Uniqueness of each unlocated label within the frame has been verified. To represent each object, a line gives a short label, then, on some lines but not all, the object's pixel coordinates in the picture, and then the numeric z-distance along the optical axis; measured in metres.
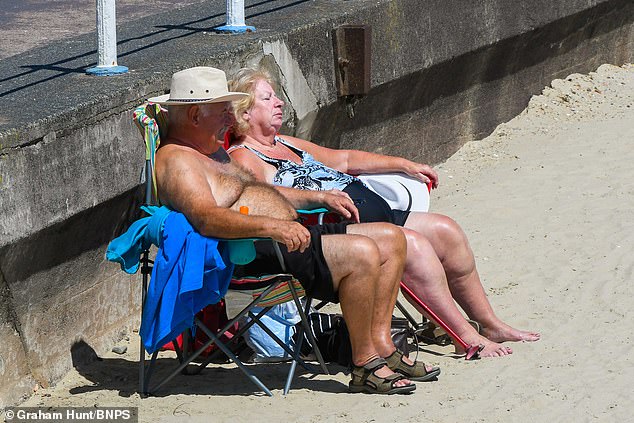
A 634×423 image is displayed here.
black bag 8.99
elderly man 8.41
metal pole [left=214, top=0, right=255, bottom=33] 11.76
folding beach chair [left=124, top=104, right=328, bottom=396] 8.47
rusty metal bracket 12.30
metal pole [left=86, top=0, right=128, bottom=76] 9.89
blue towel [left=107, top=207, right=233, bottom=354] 8.18
